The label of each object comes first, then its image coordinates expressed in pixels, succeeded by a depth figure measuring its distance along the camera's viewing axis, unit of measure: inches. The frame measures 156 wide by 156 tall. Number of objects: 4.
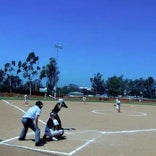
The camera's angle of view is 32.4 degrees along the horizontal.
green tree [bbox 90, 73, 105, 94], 3312.9
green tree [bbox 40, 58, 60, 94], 2951.0
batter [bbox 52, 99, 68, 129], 399.4
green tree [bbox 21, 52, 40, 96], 2892.4
